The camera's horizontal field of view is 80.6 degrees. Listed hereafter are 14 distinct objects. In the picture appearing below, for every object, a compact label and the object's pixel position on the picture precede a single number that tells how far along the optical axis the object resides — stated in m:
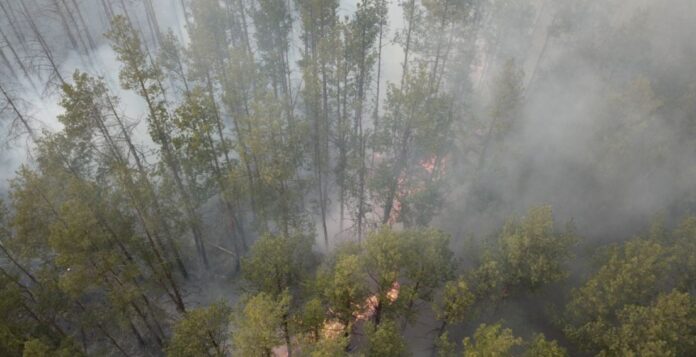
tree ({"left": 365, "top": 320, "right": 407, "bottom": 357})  18.52
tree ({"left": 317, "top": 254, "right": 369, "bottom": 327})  18.62
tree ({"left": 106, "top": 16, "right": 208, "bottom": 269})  19.02
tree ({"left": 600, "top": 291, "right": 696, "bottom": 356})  16.84
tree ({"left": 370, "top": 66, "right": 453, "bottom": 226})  27.31
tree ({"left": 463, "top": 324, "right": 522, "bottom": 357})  15.95
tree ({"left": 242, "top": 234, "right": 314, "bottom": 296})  21.20
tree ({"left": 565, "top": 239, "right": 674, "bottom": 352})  19.17
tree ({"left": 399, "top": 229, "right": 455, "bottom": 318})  20.92
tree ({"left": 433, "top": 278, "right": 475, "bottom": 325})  19.81
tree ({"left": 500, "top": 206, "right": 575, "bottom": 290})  20.62
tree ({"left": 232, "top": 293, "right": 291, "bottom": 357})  16.58
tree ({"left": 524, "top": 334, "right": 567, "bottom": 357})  17.38
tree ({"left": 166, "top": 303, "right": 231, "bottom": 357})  18.48
